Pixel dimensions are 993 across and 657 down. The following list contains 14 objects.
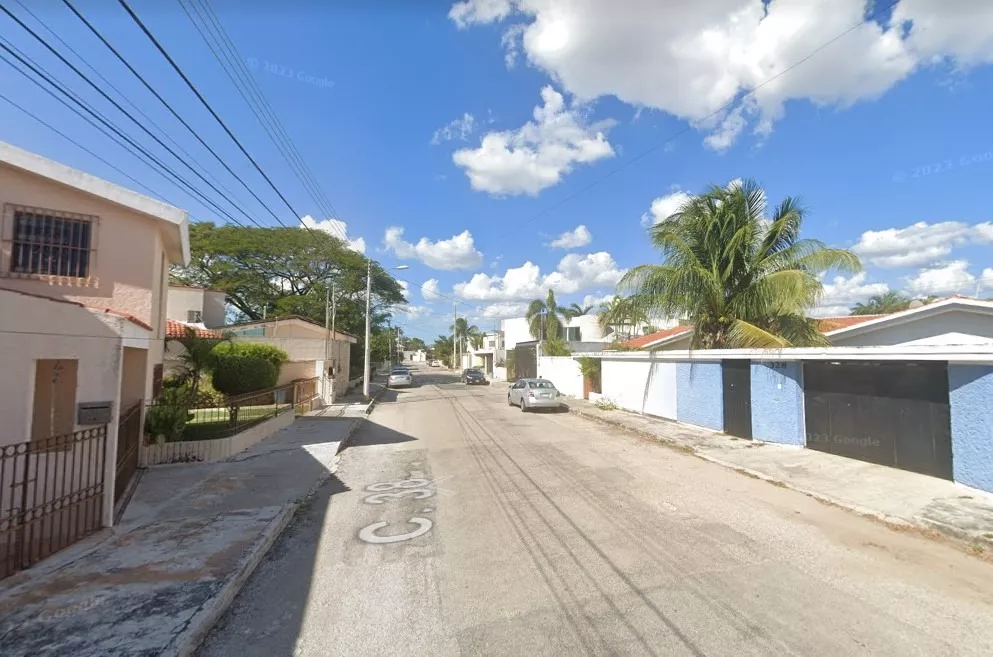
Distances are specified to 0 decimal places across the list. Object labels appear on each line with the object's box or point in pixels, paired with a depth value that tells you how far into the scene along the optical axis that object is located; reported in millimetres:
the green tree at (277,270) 32875
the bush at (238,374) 17078
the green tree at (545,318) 44719
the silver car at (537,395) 19312
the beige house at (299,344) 21469
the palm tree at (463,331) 83812
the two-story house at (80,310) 5680
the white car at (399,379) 36844
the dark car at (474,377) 40219
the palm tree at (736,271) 12336
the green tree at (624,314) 14703
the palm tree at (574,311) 51562
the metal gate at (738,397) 11883
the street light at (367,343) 25953
